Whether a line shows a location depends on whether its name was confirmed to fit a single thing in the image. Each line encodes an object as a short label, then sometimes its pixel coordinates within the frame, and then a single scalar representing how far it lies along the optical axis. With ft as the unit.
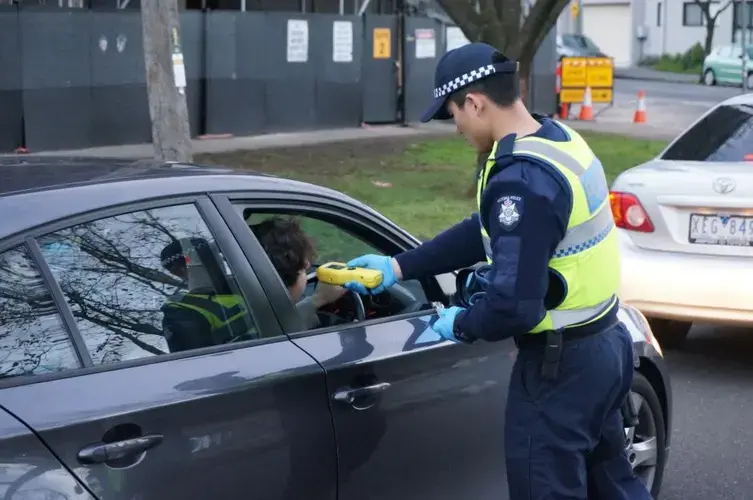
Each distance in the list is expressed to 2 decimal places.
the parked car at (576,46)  125.29
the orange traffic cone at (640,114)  77.10
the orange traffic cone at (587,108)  77.51
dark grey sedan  8.56
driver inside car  11.41
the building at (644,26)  166.20
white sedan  20.35
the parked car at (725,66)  125.80
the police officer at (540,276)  9.89
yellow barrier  77.97
